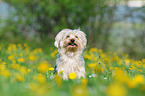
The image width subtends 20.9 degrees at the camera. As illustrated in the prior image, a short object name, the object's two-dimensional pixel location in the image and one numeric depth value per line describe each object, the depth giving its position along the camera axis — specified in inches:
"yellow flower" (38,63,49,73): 194.7
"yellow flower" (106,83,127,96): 109.6
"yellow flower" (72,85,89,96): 122.6
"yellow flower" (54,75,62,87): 177.3
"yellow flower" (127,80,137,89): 157.2
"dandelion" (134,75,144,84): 183.9
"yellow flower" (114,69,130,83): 165.0
